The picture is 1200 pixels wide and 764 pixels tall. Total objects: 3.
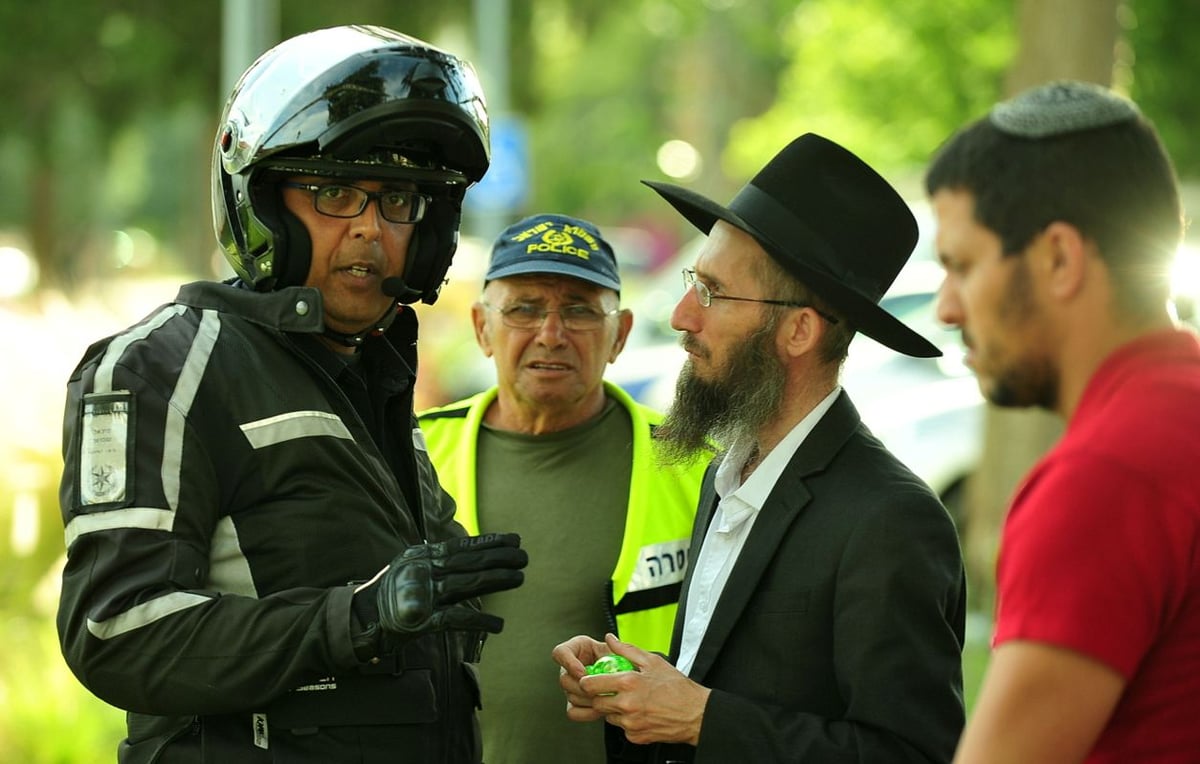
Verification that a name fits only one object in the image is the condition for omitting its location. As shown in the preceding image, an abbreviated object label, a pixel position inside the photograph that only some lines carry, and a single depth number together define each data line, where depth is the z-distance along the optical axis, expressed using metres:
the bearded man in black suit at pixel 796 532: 6.58
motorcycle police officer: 5.96
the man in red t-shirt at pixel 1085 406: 4.27
